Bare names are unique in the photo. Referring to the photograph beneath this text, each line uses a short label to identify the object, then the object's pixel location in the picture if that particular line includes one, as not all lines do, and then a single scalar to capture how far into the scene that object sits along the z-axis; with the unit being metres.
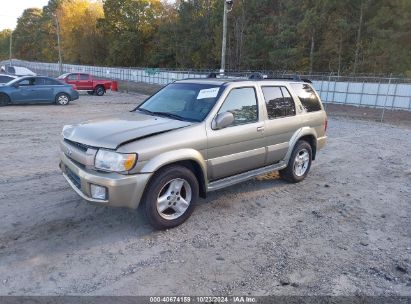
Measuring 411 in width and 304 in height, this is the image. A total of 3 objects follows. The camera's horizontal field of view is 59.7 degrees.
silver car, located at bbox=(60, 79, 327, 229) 4.00
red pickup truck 23.30
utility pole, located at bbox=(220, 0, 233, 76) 18.95
